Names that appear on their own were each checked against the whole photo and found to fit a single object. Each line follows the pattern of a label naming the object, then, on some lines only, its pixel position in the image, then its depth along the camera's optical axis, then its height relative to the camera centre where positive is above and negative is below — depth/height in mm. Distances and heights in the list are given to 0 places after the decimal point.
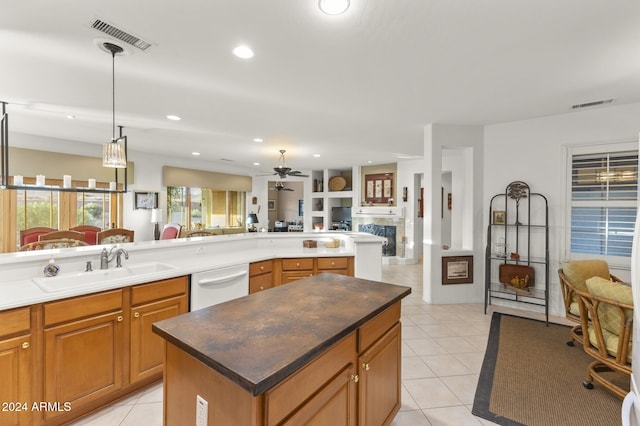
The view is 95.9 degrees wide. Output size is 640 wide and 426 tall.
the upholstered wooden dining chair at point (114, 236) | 4527 -431
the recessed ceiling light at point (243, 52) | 2205 +1244
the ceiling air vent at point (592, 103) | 3266 +1269
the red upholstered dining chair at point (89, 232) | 4980 -394
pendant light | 2506 +483
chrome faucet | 2453 -407
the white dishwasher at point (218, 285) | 2490 -696
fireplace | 7699 -580
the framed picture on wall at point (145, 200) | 6340 +222
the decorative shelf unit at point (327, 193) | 9112 +569
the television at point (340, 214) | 9453 -93
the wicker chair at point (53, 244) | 3426 -426
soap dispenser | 2154 -450
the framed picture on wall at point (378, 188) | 7918 +670
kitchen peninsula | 1647 -735
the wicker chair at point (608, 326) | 1863 -782
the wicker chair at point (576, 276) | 2549 -582
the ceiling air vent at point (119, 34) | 1924 +1236
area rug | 1936 -1356
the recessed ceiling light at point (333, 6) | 1678 +1219
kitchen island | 955 -575
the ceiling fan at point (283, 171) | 5898 +818
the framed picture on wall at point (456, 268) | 4145 -809
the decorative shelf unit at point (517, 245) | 3791 -443
